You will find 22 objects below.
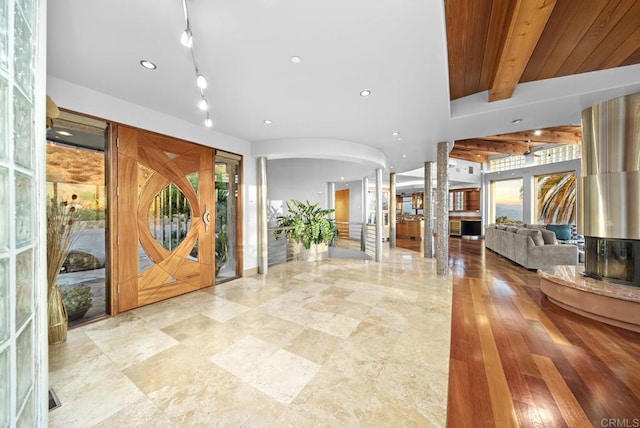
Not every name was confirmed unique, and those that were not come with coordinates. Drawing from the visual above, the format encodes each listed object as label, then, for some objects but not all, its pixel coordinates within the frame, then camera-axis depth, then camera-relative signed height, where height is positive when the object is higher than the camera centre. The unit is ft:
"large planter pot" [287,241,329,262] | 21.25 -3.32
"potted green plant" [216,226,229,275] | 14.42 -1.92
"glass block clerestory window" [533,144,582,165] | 26.24 +6.87
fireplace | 9.61 -2.03
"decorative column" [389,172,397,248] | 27.99 +0.31
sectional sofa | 15.84 -2.57
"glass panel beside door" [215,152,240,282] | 14.26 +0.09
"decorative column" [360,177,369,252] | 24.64 +1.88
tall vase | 7.76 -3.34
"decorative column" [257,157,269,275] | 16.00 +0.74
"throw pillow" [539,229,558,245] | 17.12 -1.81
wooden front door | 10.16 -0.02
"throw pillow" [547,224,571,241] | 23.25 -1.80
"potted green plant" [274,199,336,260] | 21.02 -1.50
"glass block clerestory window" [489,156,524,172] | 32.04 +7.09
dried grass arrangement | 7.66 -1.24
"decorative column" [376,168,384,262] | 20.15 -0.57
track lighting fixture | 5.05 +3.88
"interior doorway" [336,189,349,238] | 35.78 +0.81
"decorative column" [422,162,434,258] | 22.62 +0.31
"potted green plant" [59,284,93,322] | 9.40 -3.28
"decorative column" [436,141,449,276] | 16.22 +0.63
